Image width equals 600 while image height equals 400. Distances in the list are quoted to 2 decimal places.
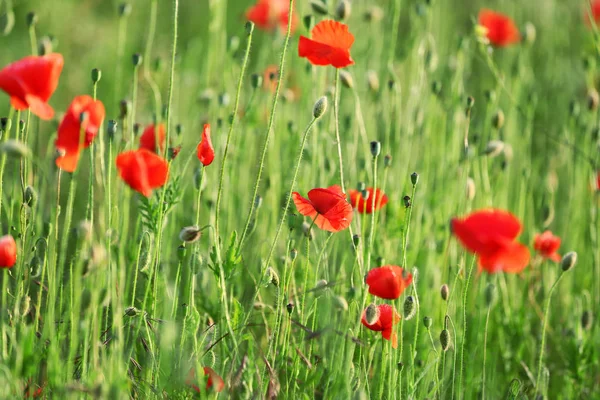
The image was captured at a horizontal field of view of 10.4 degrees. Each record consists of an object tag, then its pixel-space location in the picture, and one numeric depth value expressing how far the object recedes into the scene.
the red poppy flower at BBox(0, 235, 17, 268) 3.21
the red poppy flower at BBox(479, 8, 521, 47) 4.16
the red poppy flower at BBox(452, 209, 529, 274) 3.15
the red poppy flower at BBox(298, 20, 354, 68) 3.34
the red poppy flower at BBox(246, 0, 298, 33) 4.11
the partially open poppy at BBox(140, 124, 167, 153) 3.54
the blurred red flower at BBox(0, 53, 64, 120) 3.20
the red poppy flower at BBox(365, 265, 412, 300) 3.22
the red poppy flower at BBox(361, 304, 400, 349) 3.26
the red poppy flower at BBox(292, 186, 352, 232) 3.27
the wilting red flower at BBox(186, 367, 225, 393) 3.19
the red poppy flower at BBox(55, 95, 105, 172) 3.19
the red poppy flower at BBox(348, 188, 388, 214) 3.37
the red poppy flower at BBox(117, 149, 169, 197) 3.18
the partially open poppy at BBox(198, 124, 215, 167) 3.25
